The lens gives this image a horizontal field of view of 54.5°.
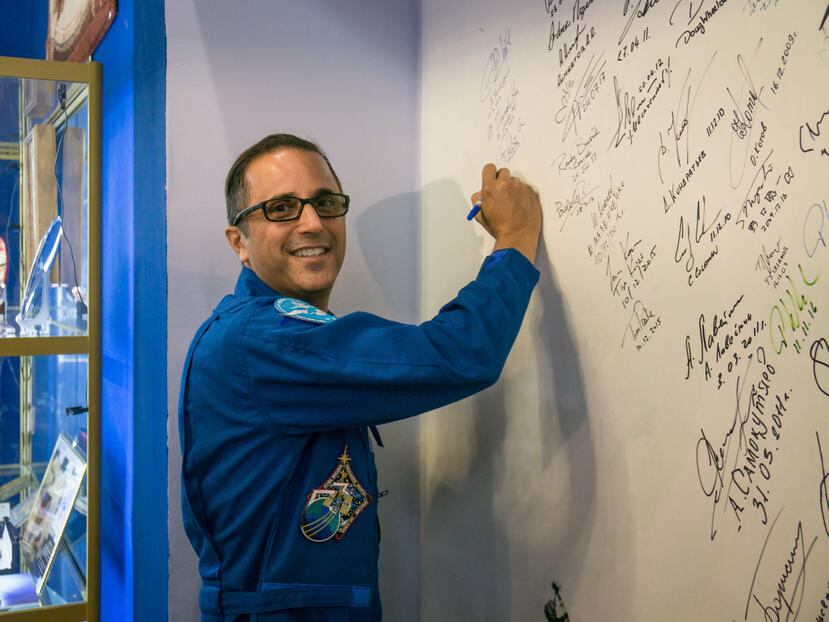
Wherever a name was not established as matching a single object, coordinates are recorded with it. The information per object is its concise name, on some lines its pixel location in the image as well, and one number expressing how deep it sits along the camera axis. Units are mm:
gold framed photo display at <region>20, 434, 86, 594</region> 1853
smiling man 1211
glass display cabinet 1804
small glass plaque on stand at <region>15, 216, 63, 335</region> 1840
